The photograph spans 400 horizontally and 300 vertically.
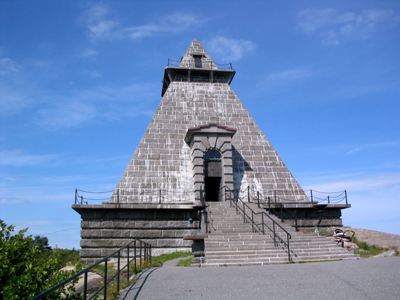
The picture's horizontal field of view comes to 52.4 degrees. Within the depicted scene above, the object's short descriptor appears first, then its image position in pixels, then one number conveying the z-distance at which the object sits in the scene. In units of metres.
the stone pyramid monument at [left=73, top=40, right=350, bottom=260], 19.67
